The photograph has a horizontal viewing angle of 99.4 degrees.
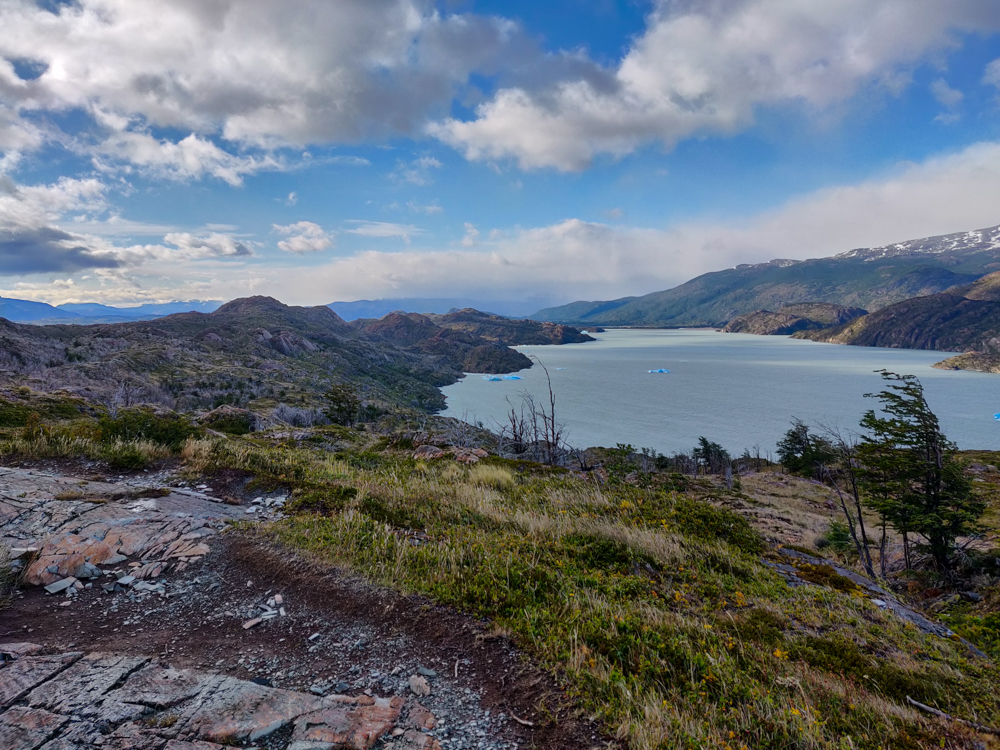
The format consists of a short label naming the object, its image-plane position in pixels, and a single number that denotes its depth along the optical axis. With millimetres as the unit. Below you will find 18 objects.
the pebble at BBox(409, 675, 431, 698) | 4461
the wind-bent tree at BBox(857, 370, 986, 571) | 15547
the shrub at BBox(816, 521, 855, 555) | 18859
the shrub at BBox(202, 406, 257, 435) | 28281
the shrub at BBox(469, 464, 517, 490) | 14344
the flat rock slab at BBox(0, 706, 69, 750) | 3465
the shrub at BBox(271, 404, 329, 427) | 60394
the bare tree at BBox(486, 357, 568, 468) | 33850
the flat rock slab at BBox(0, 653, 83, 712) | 3990
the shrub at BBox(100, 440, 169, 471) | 11477
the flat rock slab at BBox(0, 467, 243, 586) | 6676
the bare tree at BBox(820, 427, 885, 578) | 16094
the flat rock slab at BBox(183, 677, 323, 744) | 3717
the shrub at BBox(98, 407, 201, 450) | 12977
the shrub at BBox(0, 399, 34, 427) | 15359
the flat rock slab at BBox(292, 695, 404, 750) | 3701
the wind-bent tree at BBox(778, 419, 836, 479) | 50094
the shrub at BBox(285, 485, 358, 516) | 9609
